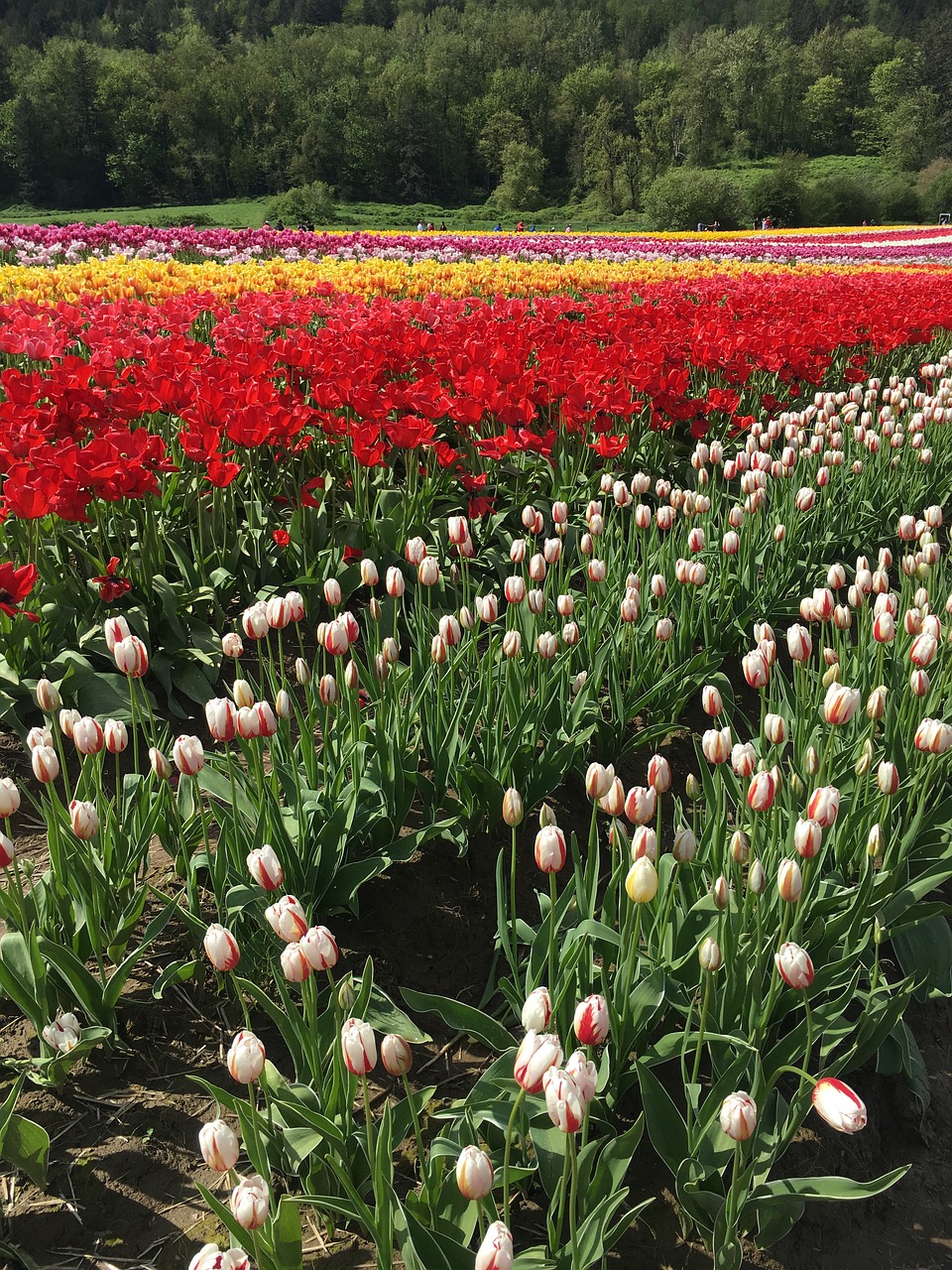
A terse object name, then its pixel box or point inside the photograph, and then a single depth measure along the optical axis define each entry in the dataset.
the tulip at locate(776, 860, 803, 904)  1.54
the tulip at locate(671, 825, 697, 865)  1.77
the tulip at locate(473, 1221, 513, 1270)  1.04
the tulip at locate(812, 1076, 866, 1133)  1.20
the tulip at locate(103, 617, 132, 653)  2.13
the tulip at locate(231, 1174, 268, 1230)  1.15
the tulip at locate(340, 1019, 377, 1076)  1.26
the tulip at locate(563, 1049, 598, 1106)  1.13
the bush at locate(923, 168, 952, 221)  47.31
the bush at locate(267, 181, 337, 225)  33.38
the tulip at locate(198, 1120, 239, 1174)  1.21
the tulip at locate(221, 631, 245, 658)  2.31
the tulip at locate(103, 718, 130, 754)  1.90
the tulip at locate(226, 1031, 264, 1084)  1.27
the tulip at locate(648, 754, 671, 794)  1.88
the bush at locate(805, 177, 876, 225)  45.09
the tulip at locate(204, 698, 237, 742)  1.89
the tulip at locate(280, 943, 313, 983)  1.36
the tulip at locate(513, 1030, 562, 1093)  1.16
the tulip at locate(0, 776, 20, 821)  1.78
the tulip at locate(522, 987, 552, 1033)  1.25
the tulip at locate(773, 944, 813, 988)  1.43
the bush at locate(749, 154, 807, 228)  43.25
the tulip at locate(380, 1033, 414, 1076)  1.33
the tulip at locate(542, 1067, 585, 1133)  1.11
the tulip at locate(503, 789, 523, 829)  1.72
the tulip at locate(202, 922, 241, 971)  1.43
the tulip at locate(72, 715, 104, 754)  1.88
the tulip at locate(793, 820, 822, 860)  1.64
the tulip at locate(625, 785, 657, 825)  1.64
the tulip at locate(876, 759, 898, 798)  1.95
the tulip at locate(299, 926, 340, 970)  1.35
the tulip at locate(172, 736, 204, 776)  1.88
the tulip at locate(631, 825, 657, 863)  1.54
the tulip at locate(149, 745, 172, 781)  2.06
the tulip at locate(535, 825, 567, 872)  1.56
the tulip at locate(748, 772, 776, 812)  1.77
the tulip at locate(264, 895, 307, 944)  1.38
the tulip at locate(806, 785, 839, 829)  1.69
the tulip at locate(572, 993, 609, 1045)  1.29
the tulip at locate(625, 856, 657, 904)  1.45
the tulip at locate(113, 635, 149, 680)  2.03
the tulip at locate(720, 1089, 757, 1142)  1.28
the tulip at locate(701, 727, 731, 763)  1.91
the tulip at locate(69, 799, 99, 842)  1.78
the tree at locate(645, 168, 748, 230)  40.94
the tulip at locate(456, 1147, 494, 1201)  1.15
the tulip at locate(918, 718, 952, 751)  1.94
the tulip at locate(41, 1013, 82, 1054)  1.88
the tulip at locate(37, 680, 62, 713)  2.05
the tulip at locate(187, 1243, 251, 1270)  1.03
